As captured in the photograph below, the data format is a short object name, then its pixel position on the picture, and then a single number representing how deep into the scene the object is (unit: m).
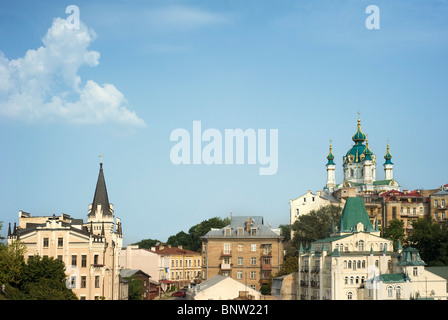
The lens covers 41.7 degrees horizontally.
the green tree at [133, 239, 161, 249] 157.12
